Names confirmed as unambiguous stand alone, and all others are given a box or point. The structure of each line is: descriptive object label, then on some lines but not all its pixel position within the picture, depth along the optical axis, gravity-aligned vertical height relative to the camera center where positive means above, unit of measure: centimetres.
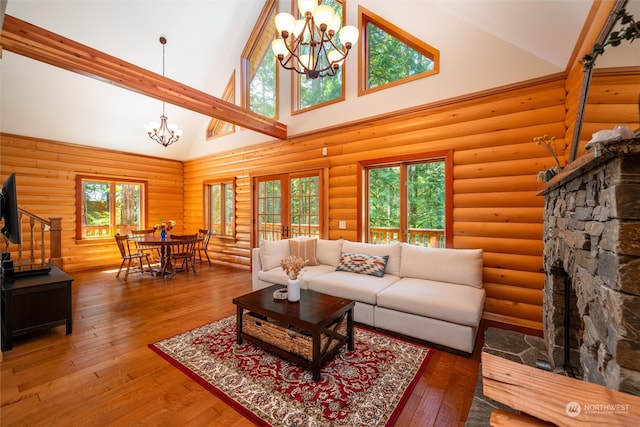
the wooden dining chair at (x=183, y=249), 541 -75
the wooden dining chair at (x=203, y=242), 642 -69
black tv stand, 254 -90
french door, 503 +18
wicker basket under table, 218 -105
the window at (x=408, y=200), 369 +21
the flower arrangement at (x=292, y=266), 256 -49
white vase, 256 -73
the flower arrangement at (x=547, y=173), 220 +35
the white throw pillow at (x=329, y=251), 409 -57
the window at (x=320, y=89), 454 +231
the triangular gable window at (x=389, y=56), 375 +235
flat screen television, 231 +4
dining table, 519 -65
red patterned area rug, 177 -130
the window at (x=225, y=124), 626 +233
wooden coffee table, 213 -100
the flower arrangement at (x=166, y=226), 563 -24
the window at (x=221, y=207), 666 +19
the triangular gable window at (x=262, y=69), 557 +318
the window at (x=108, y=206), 609 +21
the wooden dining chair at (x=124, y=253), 505 -74
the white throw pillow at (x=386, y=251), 357 -51
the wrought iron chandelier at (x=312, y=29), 253 +186
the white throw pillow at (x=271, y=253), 401 -59
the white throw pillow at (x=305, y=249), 415 -54
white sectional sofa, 256 -81
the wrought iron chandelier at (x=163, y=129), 510 +169
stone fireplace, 101 -18
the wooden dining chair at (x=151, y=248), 596 -84
